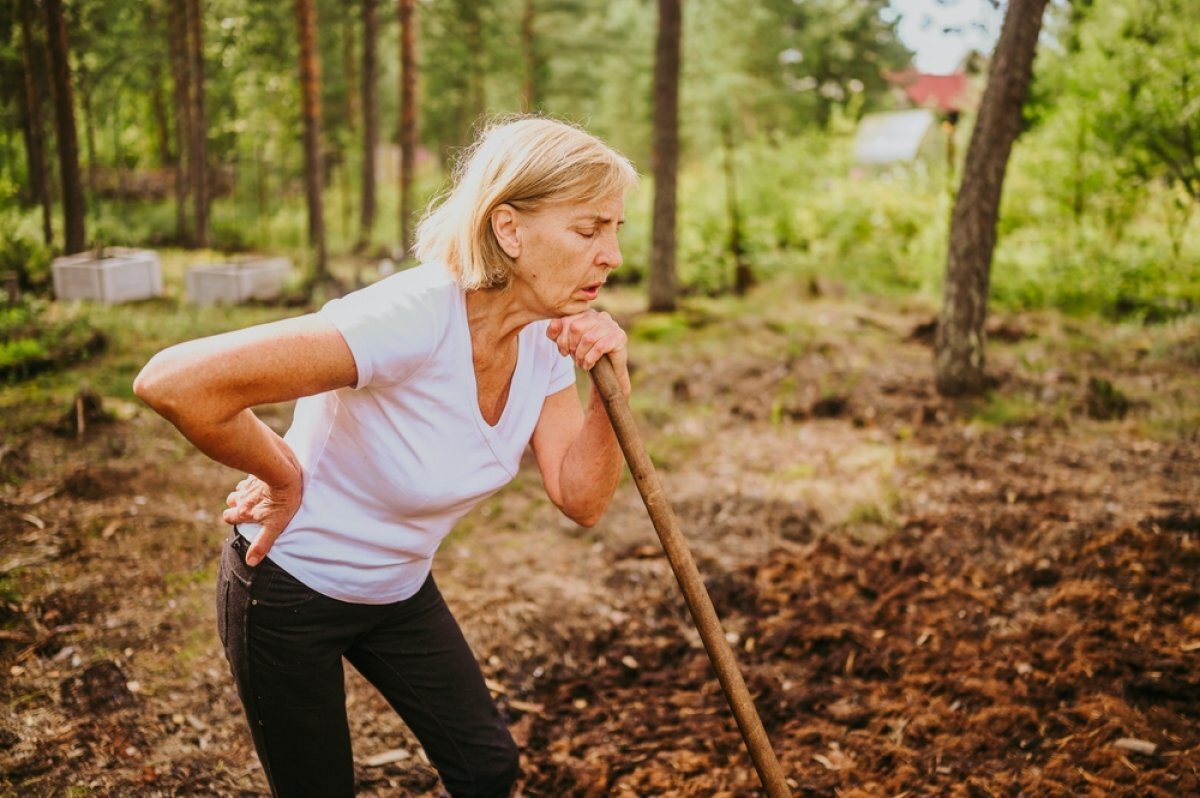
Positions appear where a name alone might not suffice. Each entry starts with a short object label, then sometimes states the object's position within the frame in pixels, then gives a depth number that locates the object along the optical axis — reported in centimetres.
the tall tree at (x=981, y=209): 634
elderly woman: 163
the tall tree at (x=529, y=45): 2539
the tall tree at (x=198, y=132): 1513
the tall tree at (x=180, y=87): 1803
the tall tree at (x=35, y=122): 1194
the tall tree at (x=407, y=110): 1527
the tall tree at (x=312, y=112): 1317
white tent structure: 3412
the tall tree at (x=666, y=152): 1052
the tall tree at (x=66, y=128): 1034
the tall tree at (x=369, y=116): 1565
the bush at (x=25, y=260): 1219
